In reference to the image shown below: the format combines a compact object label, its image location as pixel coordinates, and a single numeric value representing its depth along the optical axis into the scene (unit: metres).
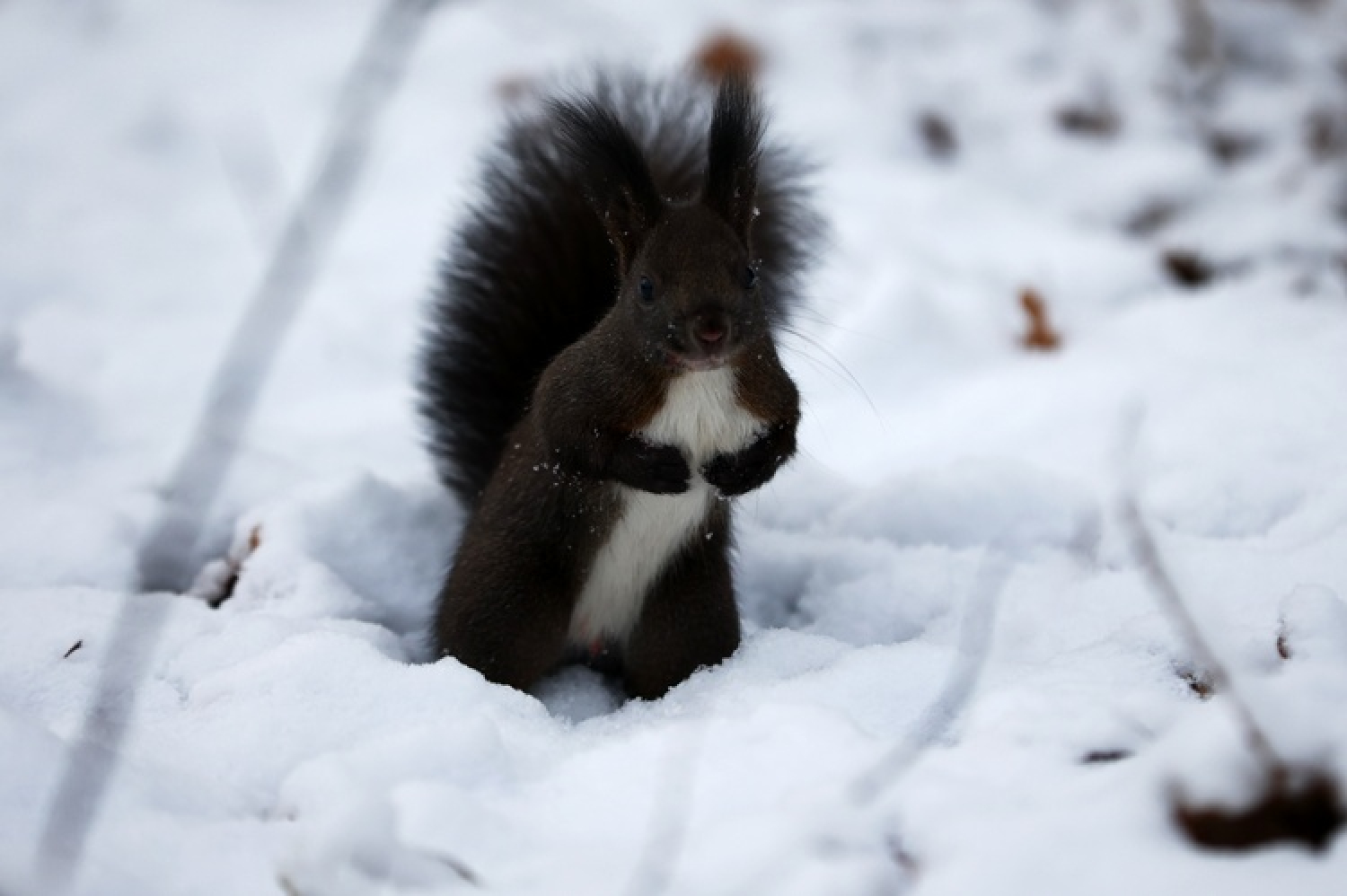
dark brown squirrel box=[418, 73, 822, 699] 3.91
